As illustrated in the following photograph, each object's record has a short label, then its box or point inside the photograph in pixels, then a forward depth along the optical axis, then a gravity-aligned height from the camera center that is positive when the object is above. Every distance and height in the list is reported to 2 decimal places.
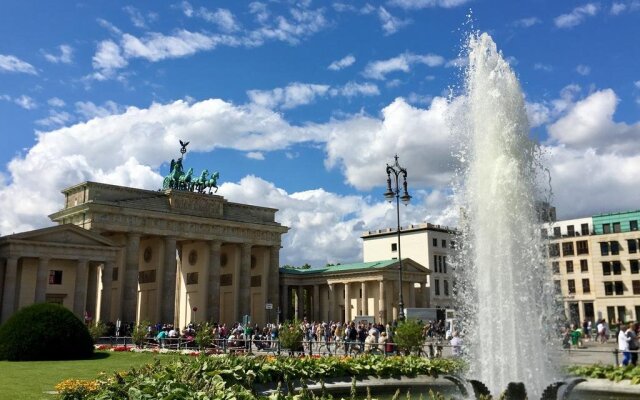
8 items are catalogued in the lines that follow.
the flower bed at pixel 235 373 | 11.23 -1.47
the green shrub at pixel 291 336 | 27.97 -1.04
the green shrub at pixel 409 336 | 25.19 -0.98
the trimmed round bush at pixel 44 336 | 27.53 -1.00
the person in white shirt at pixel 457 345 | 23.83 -1.28
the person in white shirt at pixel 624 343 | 20.88 -1.11
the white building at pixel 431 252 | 93.69 +9.88
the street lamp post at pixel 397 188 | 35.06 +7.34
